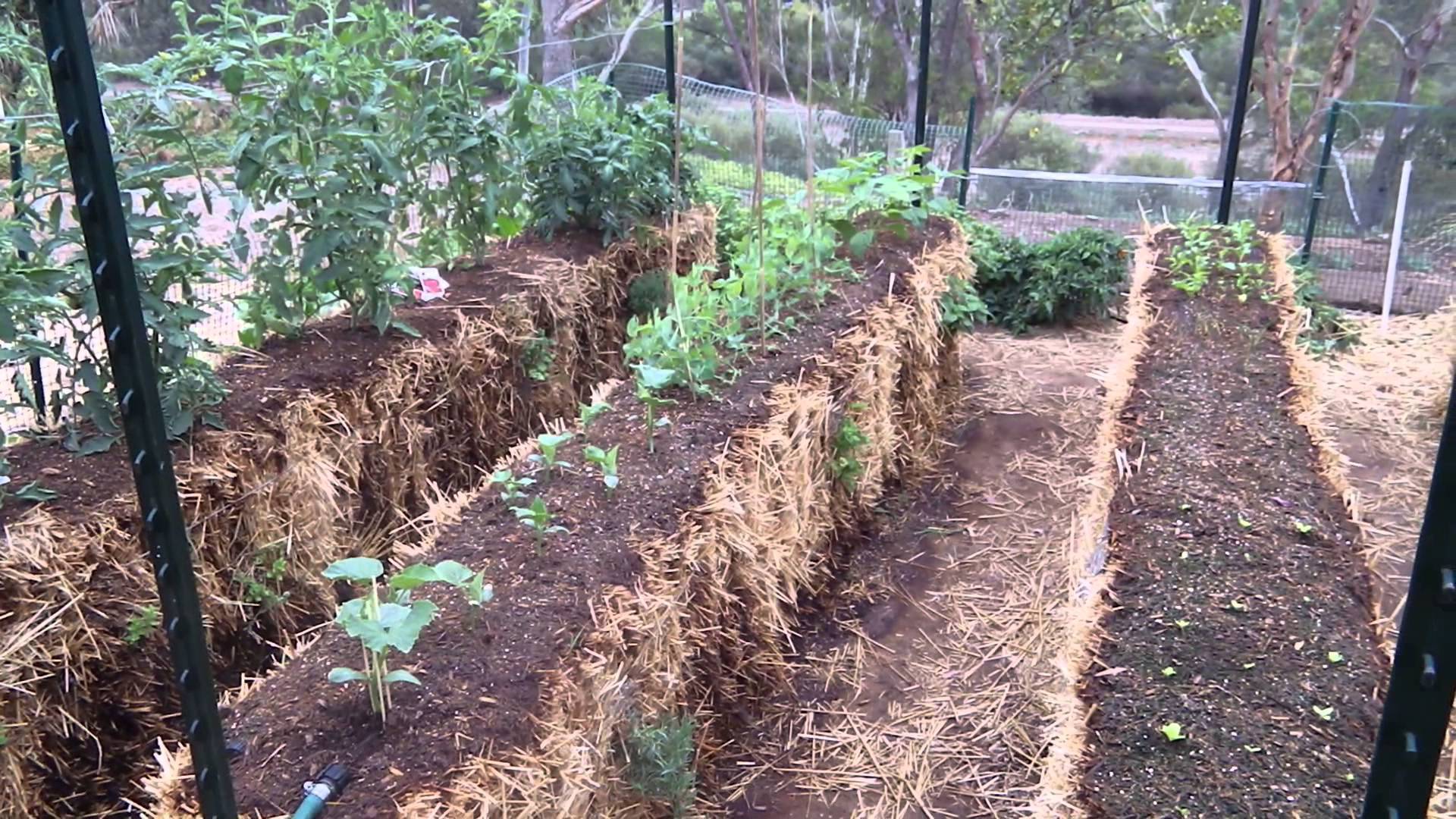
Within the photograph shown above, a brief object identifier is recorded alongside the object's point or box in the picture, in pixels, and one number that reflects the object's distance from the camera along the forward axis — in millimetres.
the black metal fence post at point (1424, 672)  845
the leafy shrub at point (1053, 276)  5648
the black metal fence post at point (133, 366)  848
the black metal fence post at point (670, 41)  4898
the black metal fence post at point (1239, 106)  4625
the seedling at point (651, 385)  2662
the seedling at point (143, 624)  2236
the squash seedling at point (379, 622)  1604
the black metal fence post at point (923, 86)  4730
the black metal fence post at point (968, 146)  6237
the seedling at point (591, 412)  2787
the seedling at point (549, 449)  2422
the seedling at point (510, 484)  2367
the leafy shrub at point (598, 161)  4168
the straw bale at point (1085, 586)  1702
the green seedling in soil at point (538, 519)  2135
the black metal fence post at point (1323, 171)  5785
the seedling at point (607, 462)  2383
